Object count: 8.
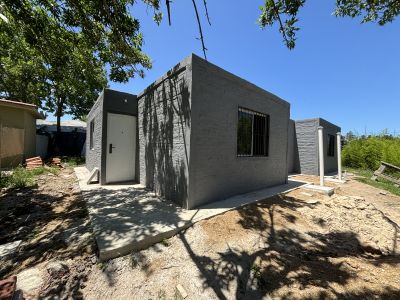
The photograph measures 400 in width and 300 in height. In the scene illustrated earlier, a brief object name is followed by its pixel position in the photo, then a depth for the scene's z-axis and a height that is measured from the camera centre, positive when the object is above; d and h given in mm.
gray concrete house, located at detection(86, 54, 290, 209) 4348 +474
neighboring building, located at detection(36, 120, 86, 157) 14516 +602
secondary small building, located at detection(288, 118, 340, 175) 10992 +518
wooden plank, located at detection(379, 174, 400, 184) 9230 -1113
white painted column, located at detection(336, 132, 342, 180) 8881 +165
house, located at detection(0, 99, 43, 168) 9414 +931
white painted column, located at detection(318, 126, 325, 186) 6975 -252
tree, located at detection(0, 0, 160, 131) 4707 +3336
